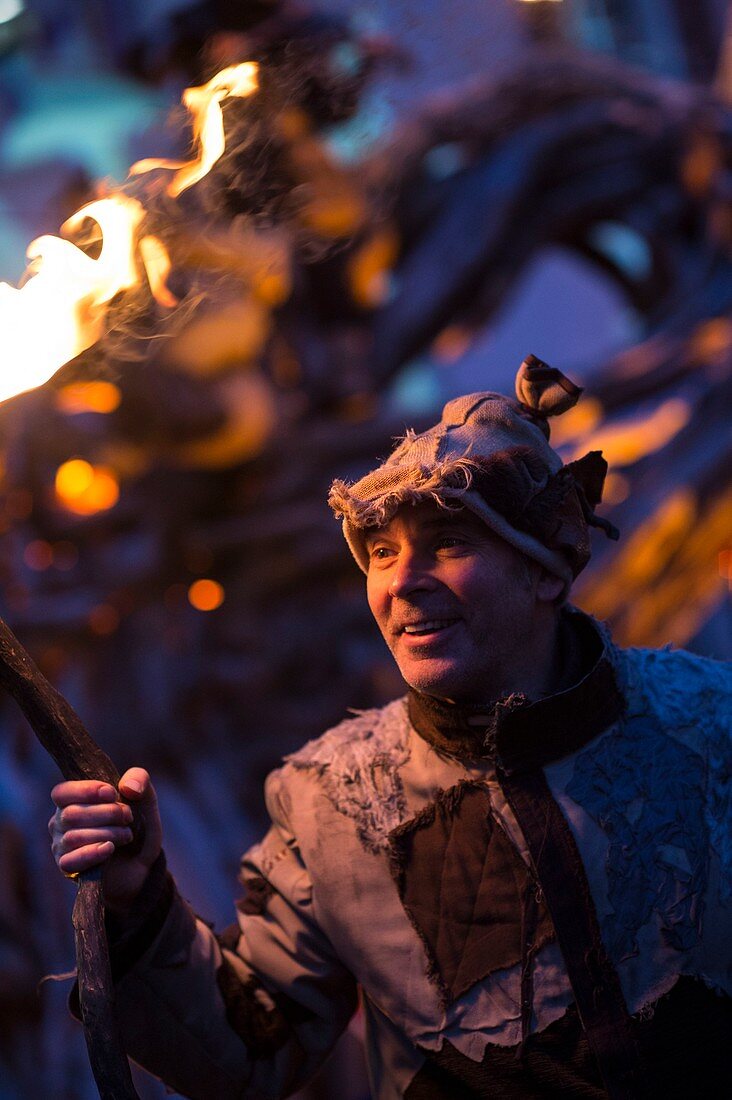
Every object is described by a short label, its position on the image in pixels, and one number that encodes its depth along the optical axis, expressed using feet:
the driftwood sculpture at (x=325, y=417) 11.60
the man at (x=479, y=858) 4.27
